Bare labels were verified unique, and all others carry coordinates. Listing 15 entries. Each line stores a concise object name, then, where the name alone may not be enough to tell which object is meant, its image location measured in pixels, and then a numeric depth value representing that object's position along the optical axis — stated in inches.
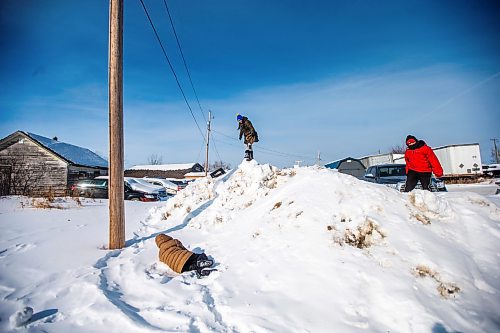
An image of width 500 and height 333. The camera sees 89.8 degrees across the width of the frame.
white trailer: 868.0
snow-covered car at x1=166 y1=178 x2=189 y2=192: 1189.7
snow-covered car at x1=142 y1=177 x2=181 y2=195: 911.8
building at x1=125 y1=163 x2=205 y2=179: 1948.8
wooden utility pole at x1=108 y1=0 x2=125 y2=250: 179.5
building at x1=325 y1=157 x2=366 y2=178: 1103.0
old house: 861.2
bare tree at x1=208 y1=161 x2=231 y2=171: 3837.1
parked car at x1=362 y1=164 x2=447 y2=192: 341.4
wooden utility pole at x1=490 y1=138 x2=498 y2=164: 2451.3
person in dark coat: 374.0
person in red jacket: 233.3
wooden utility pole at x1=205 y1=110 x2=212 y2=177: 1070.8
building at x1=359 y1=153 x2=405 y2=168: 1129.9
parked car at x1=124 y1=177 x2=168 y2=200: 596.4
